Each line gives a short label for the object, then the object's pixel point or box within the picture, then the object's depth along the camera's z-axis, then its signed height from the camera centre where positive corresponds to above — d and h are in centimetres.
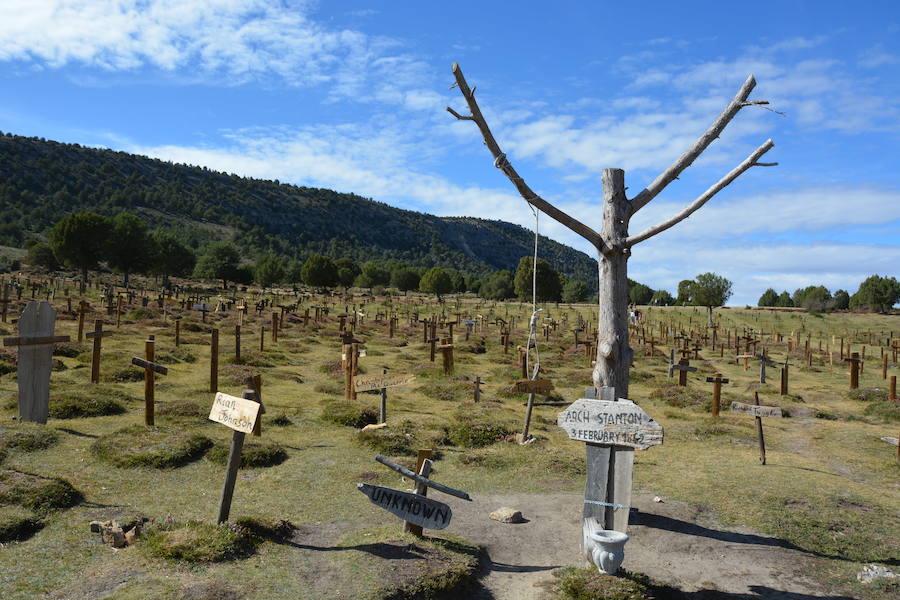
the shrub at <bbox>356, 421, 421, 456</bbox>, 1420 -348
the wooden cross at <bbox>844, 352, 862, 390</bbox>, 2719 -220
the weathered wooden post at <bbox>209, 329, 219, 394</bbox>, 1881 -254
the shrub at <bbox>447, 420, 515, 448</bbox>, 1552 -345
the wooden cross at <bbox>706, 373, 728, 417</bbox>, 1844 -223
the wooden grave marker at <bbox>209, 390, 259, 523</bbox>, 849 -191
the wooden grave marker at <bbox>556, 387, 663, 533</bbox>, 773 -169
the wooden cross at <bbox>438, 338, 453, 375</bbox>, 2633 -259
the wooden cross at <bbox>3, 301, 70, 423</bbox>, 1305 -183
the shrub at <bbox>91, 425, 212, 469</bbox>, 1179 -336
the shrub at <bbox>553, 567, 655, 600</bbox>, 742 -344
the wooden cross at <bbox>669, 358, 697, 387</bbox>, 2261 -204
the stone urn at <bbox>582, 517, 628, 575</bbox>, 751 -300
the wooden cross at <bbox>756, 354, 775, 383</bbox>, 2781 -204
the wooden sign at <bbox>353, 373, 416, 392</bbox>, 1547 -219
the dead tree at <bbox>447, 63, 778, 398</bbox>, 866 +106
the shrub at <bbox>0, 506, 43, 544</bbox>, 822 -346
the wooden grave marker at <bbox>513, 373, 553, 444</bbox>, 1401 -197
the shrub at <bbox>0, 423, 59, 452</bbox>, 1176 -325
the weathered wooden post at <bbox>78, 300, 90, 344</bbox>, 2580 -170
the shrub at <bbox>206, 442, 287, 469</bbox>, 1248 -350
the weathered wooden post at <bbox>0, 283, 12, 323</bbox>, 3094 -152
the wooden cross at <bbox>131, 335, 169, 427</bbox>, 1396 -246
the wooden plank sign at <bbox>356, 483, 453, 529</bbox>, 824 -290
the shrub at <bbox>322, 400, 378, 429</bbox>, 1667 -338
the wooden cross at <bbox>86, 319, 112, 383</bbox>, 1731 -213
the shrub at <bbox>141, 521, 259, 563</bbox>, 776 -340
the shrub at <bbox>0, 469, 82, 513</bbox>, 907 -332
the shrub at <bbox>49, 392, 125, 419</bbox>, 1479 -322
